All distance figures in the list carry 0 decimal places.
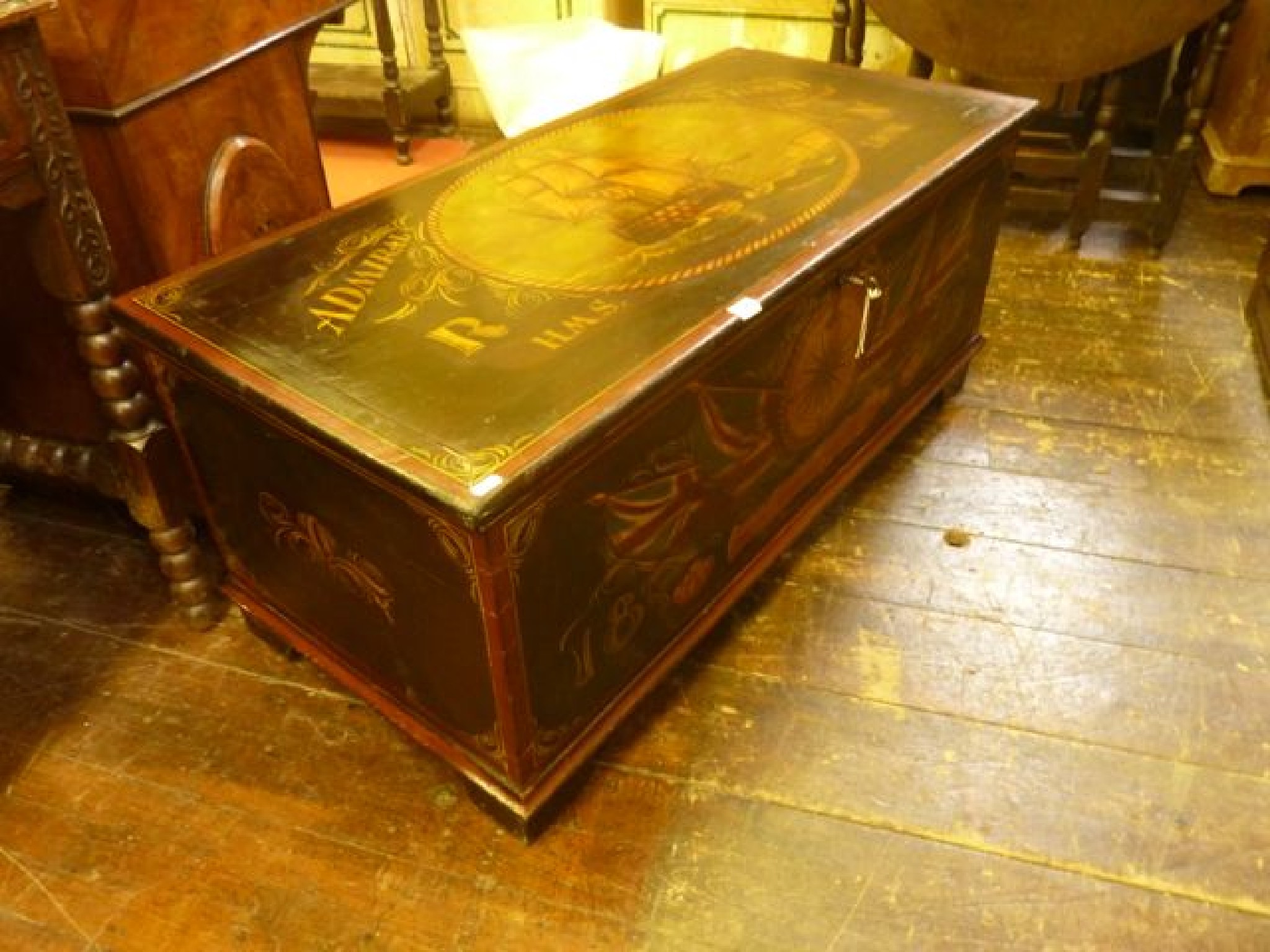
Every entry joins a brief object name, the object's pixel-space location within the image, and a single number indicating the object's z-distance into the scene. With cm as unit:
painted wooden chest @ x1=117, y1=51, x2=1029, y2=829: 104
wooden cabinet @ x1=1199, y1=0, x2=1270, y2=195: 261
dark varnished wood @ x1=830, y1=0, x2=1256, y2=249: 227
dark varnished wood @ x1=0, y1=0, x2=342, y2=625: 124
